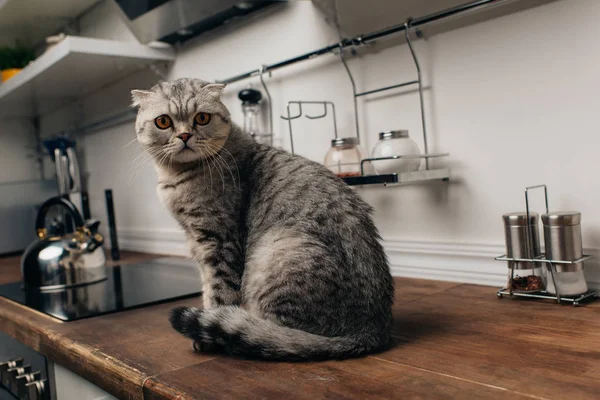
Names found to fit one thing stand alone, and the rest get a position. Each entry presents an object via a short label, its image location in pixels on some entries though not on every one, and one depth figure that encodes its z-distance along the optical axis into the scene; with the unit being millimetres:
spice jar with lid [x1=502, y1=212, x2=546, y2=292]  1183
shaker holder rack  1125
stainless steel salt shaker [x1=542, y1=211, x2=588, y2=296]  1102
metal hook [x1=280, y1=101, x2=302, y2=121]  1679
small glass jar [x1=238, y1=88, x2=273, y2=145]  1853
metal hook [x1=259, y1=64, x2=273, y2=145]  1836
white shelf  2076
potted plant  2818
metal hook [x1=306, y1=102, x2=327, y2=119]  1676
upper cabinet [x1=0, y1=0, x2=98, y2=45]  2449
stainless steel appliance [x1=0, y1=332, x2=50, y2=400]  1278
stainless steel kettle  1782
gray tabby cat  949
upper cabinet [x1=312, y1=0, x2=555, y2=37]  1249
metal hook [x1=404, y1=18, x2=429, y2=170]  1399
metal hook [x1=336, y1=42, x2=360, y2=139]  1543
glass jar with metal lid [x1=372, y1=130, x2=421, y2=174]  1333
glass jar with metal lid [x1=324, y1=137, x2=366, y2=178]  1469
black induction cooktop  1425
